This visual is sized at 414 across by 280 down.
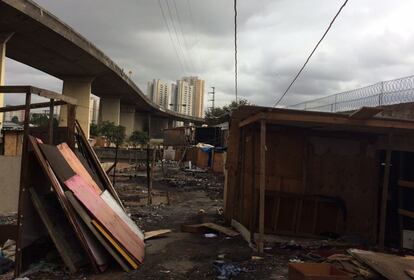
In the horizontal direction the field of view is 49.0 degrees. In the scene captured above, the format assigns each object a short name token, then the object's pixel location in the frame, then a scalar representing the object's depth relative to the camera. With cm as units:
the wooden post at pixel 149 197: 1584
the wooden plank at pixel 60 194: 697
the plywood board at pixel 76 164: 840
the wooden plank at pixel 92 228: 709
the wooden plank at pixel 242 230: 981
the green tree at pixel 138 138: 5850
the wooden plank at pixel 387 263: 661
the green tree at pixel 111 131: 5103
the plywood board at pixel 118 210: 896
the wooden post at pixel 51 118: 780
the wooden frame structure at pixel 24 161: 674
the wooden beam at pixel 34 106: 807
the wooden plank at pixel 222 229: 1049
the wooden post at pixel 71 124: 912
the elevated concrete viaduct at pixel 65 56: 2188
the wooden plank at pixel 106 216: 740
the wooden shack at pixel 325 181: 1071
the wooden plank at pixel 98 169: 1028
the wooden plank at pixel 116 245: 714
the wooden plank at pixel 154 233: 1006
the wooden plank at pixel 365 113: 850
